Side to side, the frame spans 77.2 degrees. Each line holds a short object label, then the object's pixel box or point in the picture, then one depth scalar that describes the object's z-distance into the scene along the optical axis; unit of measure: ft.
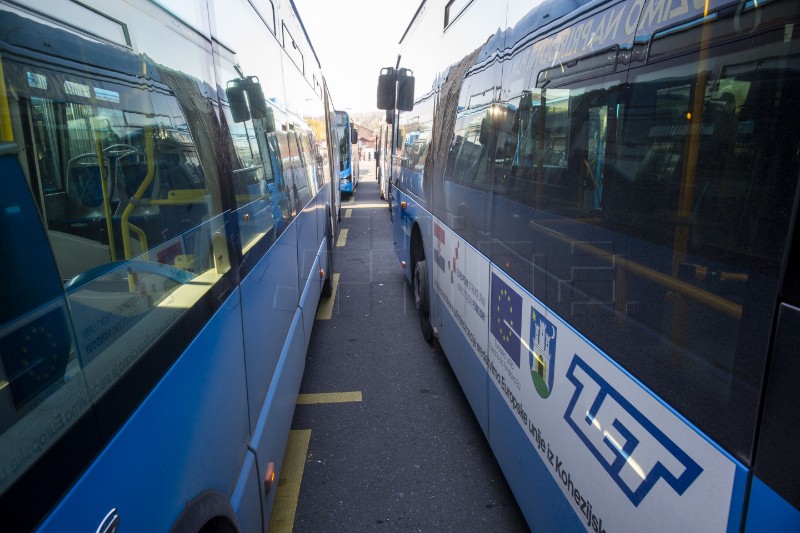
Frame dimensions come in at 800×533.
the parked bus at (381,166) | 54.45
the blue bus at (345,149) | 62.59
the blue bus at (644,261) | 3.47
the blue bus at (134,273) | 3.10
